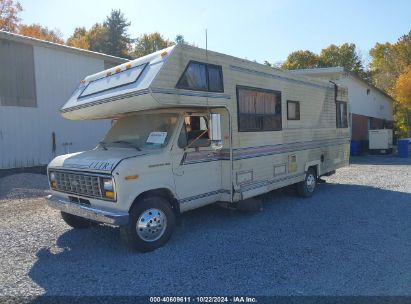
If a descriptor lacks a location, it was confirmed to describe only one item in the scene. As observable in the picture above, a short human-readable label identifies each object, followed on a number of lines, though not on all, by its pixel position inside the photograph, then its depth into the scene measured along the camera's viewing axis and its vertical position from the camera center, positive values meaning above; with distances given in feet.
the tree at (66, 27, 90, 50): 136.56 +39.94
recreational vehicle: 16.49 -0.60
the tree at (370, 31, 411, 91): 136.87 +24.79
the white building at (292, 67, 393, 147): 69.92 +6.89
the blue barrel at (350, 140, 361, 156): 73.67 -4.24
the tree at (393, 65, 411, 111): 109.19 +10.98
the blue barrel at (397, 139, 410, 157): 68.49 -4.27
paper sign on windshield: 18.25 -0.22
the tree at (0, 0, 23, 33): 101.86 +35.27
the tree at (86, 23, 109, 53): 145.48 +39.37
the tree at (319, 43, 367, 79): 173.58 +34.94
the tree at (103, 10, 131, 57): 146.20 +41.44
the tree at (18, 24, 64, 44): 108.27 +34.36
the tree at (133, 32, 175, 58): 183.83 +47.69
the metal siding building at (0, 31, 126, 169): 38.32 +4.43
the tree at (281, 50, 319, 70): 152.35 +29.76
